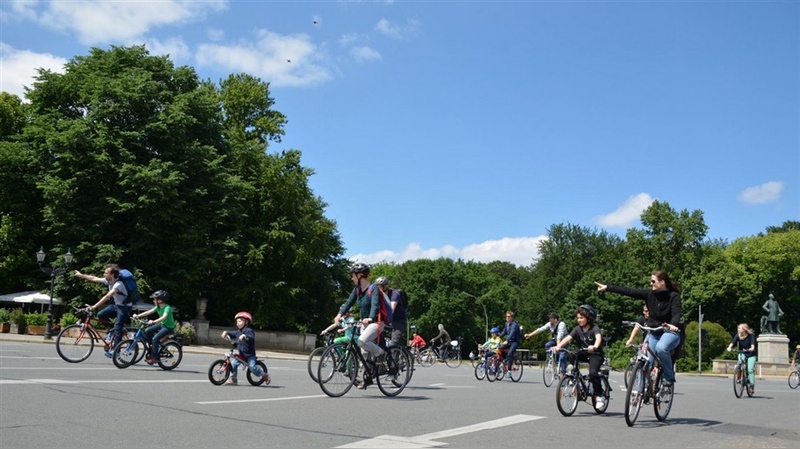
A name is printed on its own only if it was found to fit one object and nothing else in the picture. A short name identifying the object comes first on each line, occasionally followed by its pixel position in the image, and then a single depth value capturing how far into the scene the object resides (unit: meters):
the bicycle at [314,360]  11.76
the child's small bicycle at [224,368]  13.38
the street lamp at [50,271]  31.89
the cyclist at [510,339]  20.80
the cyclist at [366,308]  12.12
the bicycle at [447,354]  35.03
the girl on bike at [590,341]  11.05
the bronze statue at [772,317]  50.47
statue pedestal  50.91
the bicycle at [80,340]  15.97
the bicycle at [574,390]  10.66
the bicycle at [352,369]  11.93
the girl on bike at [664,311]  10.20
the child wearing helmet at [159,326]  15.73
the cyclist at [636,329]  10.96
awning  40.15
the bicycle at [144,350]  15.56
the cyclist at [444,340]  35.49
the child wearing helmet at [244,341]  13.47
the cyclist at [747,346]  19.14
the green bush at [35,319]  36.84
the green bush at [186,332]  38.47
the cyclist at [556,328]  18.50
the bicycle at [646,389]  9.80
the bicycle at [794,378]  28.32
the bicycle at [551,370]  18.79
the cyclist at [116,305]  15.73
